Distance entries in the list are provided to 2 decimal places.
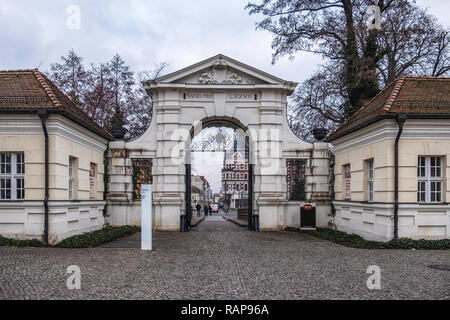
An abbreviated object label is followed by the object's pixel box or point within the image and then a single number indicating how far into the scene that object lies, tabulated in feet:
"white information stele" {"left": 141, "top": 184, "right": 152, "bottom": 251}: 44.70
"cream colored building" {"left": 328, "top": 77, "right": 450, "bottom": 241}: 47.55
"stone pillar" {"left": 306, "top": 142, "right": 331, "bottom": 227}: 68.44
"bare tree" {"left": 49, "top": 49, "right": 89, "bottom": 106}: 104.20
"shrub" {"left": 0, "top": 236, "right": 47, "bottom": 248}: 45.57
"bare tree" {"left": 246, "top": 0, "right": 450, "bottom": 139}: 73.56
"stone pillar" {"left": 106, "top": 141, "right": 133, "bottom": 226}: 67.21
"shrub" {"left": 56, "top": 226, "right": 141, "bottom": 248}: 46.60
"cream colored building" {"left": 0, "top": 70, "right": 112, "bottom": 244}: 47.09
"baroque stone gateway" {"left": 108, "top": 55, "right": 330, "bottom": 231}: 67.05
